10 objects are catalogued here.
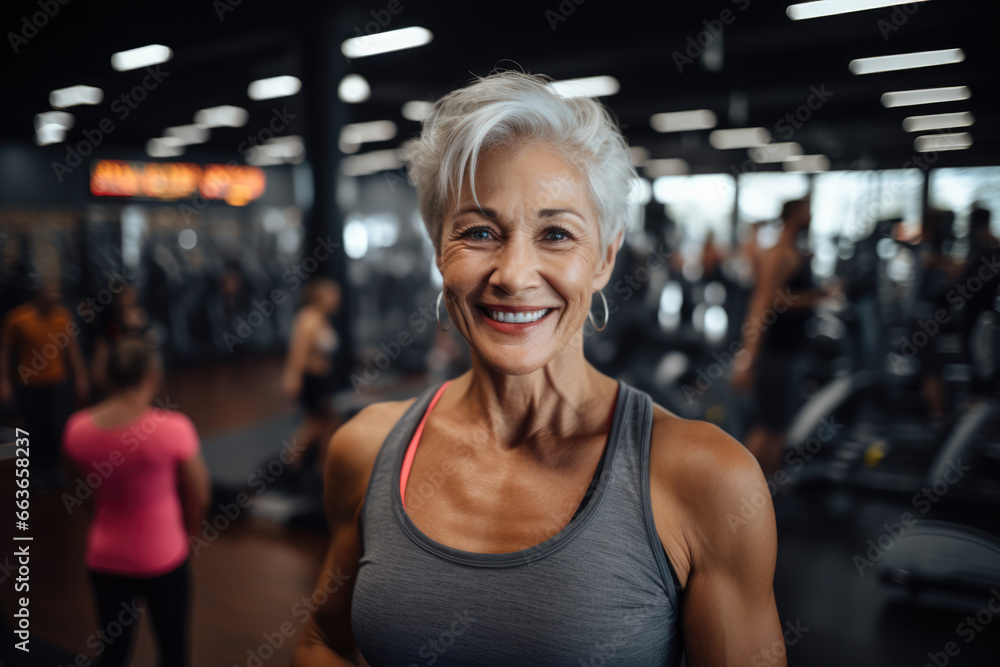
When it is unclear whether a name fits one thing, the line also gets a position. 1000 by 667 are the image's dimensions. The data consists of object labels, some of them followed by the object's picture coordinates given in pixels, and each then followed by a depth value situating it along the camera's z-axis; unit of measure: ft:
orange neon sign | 31.76
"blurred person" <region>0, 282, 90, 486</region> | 12.09
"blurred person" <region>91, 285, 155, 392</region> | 18.06
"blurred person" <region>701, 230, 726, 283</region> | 22.95
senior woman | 2.64
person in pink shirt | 6.77
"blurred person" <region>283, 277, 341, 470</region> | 13.55
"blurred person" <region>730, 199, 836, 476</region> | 11.41
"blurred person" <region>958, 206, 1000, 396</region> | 12.66
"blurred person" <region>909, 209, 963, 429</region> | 14.10
